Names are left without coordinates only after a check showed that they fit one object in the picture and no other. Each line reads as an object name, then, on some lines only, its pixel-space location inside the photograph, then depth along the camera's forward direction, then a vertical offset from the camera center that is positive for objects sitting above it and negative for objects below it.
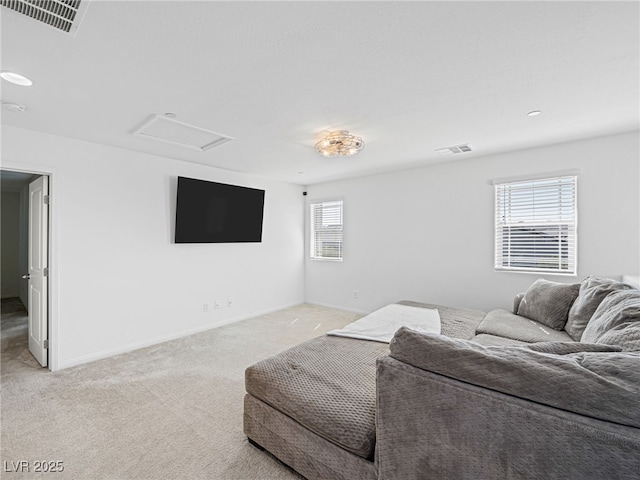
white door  2.99 -0.37
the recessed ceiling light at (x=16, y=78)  1.83 +1.02
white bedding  2.43 -0.79
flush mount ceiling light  2.85 +0.94
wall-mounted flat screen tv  3.88 +0.36
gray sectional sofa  0.90 -0.67
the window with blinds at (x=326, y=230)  5.39 +0.15
